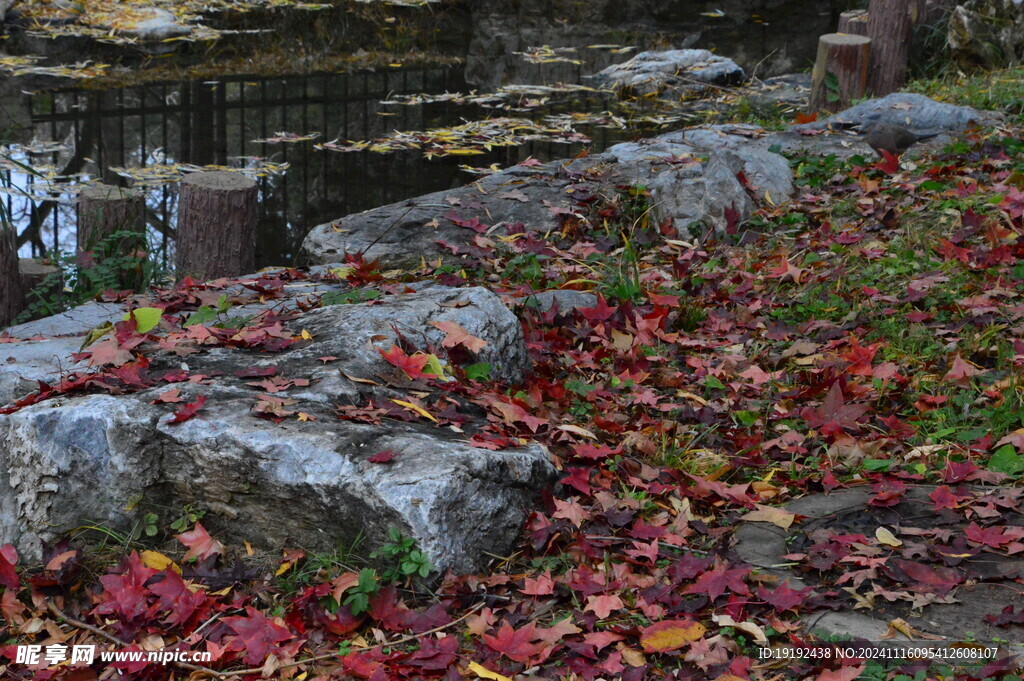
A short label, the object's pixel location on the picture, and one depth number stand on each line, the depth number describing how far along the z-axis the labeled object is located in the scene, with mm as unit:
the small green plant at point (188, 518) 2781
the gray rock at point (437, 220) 5449
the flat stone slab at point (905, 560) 2398
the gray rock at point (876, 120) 6523
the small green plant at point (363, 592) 2494
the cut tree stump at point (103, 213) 5133
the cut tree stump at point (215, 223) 5102
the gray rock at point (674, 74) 10383
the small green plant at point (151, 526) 2760
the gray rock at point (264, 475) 2625
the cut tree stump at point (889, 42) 7988
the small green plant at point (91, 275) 4773
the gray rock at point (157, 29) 11344
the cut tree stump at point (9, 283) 4449
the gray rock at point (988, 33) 8211
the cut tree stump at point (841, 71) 7844
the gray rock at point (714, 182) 5688
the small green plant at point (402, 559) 2555
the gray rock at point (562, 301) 4328
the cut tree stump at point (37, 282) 4758
